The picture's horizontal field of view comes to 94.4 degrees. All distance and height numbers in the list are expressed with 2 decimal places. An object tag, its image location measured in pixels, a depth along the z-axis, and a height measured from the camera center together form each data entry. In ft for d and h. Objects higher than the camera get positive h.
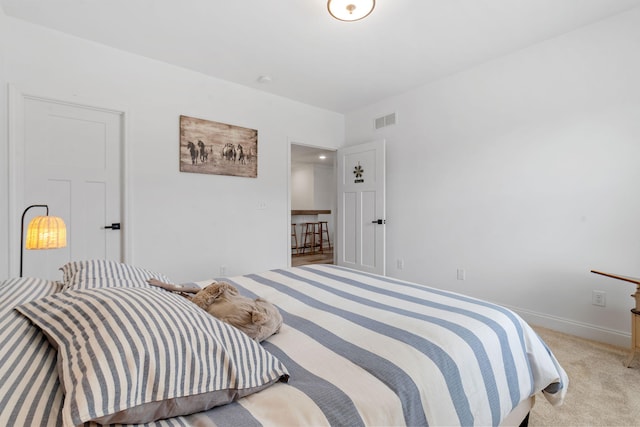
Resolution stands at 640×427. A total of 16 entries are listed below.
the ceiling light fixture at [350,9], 6.70 +4.81
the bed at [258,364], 1.95 -1.34
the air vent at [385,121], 13.16 +4.28
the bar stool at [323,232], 24.64 -1.51
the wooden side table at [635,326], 6.34 -2.44
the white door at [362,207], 13.19 +0.38
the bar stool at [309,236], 24.20 -1.77
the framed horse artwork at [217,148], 10.52 +2.58
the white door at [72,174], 8.07 +1.24
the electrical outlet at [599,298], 7.88 -2.28
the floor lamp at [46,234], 5.07 -0.28
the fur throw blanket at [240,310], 3.23 -1.10
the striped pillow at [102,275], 4.19 -0.91
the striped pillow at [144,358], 1.83 -1.02
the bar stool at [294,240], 23.27 -2.03
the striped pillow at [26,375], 1.79 -1.15
